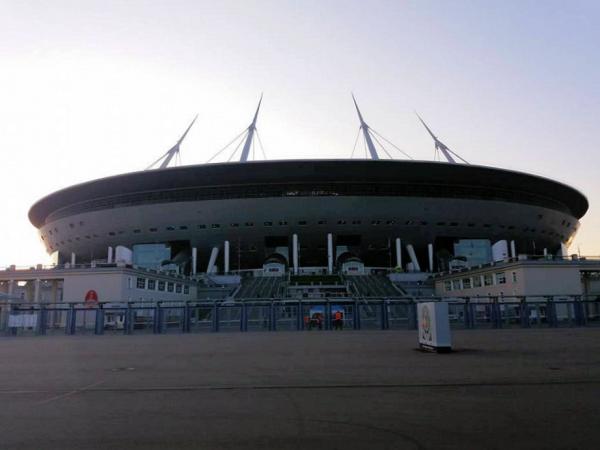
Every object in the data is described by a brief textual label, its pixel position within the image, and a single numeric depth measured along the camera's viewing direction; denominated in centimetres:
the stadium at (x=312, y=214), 7550
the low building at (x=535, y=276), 4838
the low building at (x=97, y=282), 4756
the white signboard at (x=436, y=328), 1606
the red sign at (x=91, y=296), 4725
